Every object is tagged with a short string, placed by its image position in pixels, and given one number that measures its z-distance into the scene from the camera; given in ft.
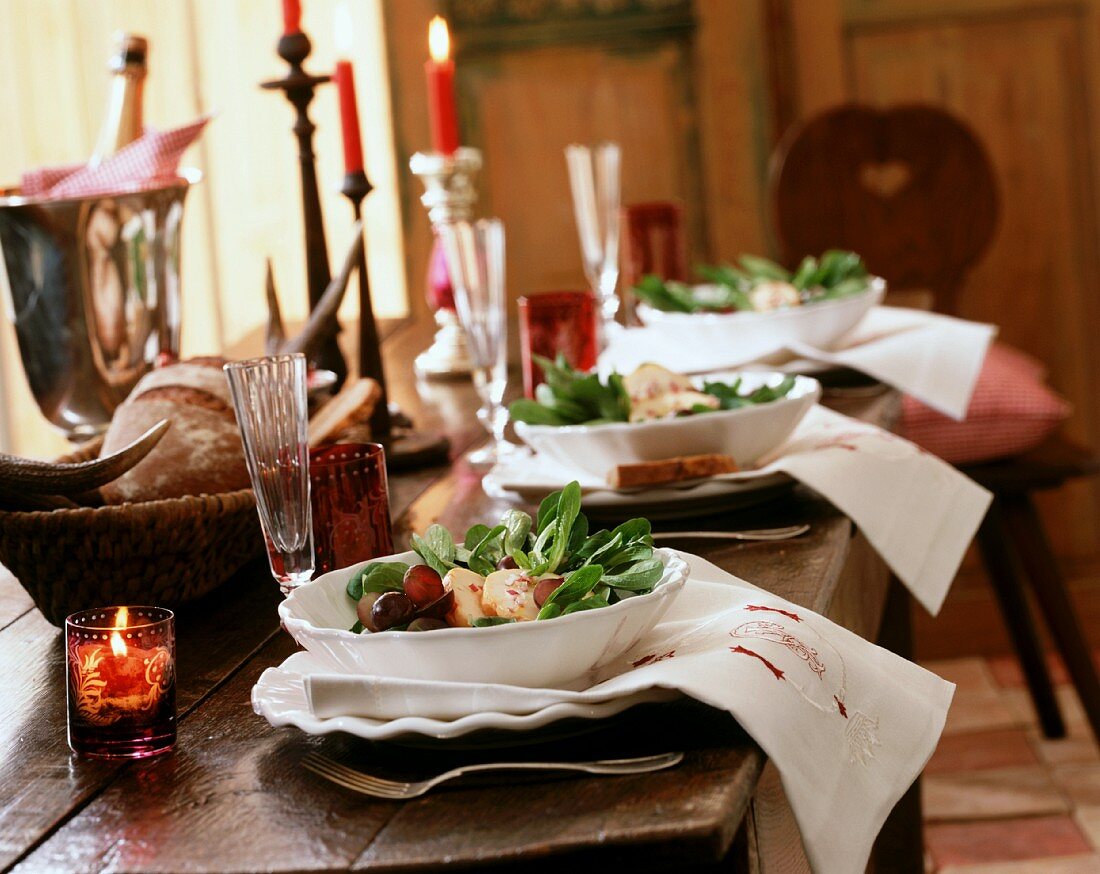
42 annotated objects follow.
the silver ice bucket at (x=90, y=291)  7.44
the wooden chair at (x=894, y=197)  12.59
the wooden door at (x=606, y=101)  14.50
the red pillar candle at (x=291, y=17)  7.78
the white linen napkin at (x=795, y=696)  5.54
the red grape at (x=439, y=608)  5.69
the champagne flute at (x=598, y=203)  9.05
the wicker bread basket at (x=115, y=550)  6.25
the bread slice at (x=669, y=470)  6.88
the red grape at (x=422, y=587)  5.72
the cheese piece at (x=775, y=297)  8.50
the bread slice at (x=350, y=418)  6.97
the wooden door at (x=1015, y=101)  14.07
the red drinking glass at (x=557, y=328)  7.81
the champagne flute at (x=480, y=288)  7.53
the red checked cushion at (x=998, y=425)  10.81
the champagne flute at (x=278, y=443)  6.14
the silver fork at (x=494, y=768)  5.44
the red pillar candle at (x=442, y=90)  8.56
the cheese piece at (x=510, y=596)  5.67
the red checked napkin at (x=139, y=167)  7.85
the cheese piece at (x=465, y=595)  5.69
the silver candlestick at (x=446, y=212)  8.89
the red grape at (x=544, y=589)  5.67
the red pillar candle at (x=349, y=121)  7.96
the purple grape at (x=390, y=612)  5.69
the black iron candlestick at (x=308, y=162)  7.82
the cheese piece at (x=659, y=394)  7.05
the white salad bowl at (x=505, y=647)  5.55
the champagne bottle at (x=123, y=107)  8.18
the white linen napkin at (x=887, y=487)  6.85
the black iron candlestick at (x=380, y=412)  7.78
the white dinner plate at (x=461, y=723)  5.48
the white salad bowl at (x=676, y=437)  6.91
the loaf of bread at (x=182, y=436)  6.57
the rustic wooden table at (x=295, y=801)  5.26
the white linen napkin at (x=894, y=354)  8.21
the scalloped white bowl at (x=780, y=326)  8.35
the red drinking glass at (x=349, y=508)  6.34
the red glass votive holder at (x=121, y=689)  5.71
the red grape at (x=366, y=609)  5.74
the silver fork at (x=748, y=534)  6.69
